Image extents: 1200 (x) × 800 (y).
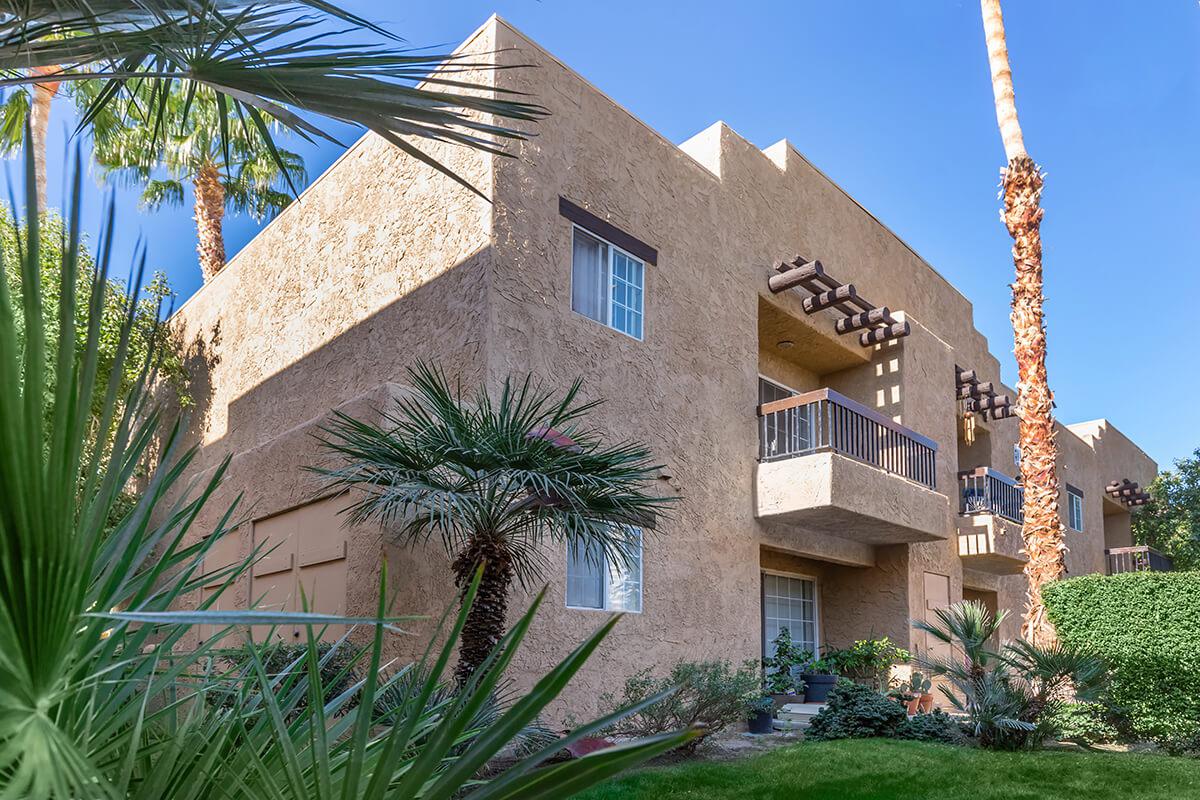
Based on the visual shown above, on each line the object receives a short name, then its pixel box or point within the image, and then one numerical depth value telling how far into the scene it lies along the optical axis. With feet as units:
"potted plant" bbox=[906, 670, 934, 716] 44.88
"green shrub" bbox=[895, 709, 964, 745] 37.19
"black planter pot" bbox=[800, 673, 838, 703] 48.44
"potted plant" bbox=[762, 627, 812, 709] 45.39
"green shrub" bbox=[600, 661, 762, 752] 31.96
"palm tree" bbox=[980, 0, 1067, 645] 49.42
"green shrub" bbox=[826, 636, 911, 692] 49.62
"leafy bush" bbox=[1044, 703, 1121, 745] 37.35
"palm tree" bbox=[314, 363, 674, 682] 26.23
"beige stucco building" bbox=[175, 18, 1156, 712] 37.35
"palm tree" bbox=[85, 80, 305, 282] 63.93
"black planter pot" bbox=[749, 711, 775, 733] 40.11
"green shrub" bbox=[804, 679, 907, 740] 37.55
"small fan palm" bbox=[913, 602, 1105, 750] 34.88
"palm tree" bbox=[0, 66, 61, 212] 49.11
